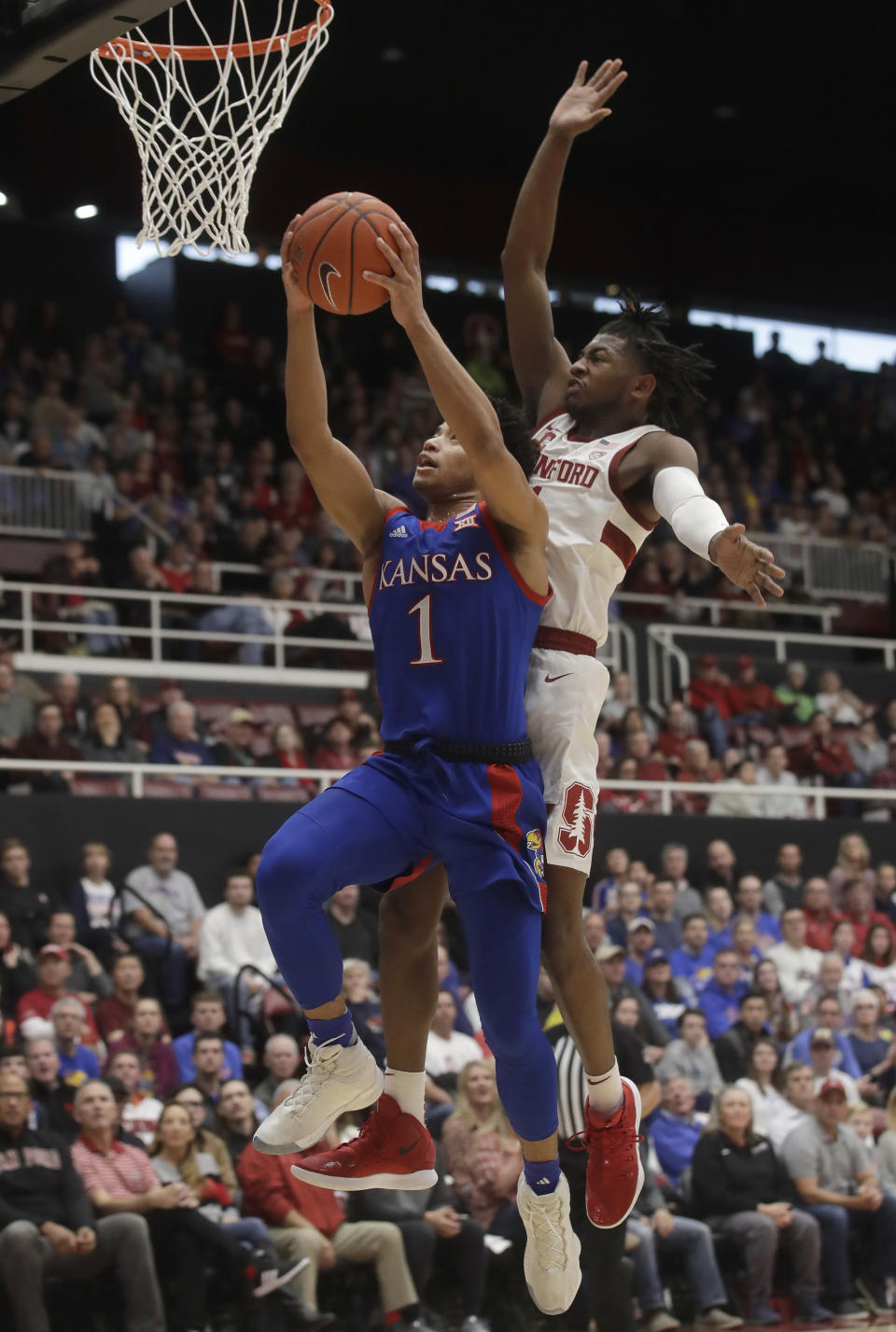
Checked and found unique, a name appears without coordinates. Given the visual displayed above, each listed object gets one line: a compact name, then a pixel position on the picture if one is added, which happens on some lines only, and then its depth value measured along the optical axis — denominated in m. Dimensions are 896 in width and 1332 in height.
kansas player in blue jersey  4.98
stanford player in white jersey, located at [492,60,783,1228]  5.40
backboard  5.27
